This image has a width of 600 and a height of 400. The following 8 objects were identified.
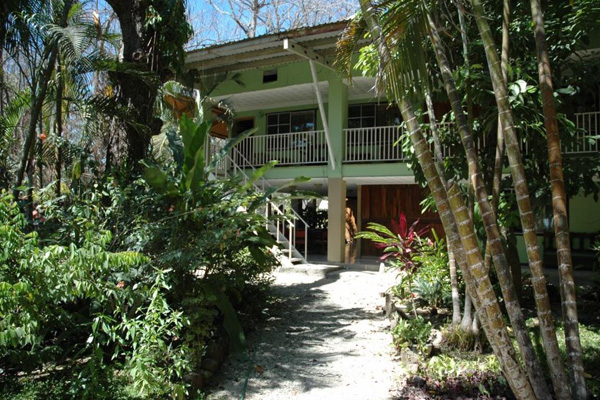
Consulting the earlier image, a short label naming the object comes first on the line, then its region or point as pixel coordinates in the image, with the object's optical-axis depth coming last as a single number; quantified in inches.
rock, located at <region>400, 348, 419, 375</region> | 192.7
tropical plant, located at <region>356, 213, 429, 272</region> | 298.4
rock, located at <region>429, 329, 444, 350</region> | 215.8
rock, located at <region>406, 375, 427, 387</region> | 177.9
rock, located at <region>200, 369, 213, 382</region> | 193.9
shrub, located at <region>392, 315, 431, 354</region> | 209.2
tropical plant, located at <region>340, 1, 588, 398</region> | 132.8
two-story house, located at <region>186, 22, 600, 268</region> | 484.4
